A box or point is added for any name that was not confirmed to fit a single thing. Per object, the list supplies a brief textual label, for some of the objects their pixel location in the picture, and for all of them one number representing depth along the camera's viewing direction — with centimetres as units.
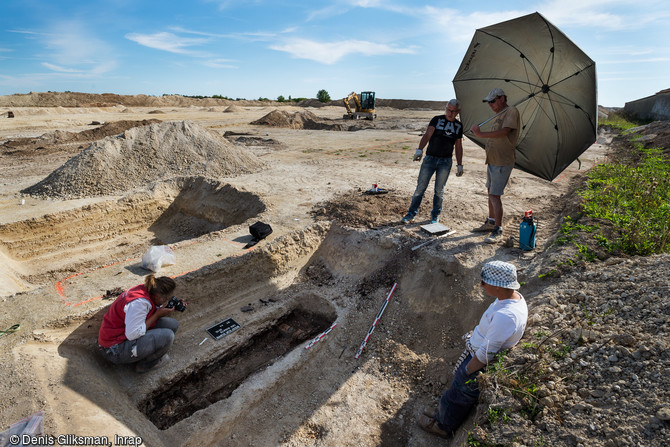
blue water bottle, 551
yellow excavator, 3047
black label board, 512
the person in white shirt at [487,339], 307
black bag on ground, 645
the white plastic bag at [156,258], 562
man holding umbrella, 502
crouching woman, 398
